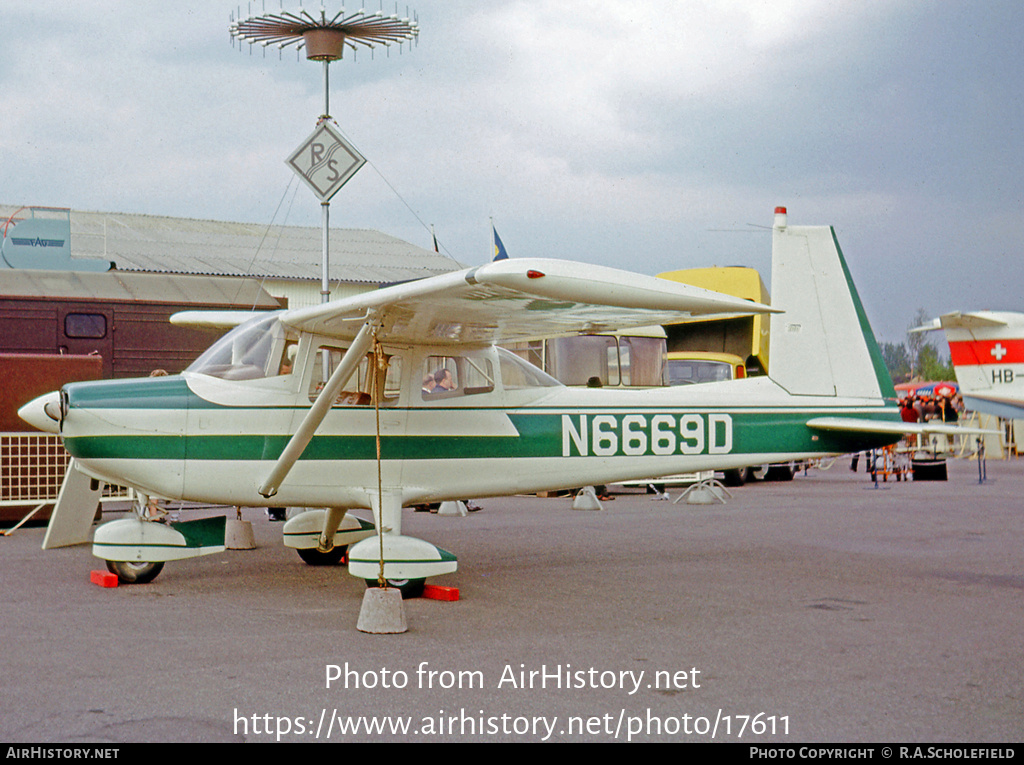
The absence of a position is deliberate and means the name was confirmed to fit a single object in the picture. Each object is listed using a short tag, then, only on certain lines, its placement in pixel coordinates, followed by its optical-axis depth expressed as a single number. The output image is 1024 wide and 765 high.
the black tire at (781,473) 22.47
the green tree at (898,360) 135.75
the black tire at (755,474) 21.88
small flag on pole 24.14
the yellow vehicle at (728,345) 20.42
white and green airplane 7.05
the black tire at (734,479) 20.92
